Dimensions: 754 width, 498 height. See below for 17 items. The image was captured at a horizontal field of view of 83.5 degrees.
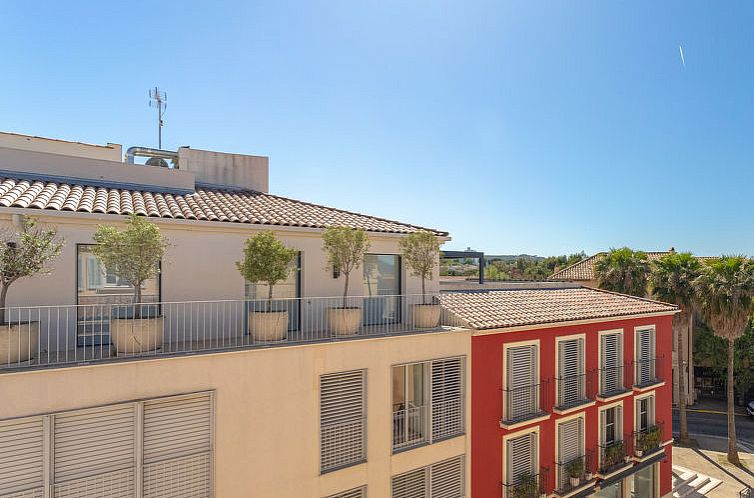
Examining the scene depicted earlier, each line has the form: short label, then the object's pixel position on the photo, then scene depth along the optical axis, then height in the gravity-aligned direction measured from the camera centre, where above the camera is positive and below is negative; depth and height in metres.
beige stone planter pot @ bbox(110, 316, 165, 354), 8.34 -1.69
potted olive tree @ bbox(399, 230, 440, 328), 13.12 -0.07
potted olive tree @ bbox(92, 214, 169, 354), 8.37 -0.27
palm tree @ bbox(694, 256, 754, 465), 23.55 -2.78
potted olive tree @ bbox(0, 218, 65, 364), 7.45 -0.40
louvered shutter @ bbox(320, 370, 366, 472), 10.31 -4.24
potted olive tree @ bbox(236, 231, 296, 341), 9.95 -0.51
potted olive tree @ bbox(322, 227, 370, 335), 11.04 -0.18
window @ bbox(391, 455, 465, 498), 11.62 -6.61
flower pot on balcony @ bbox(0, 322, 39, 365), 7.39 -1.65
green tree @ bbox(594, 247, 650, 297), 27.05 -1.48
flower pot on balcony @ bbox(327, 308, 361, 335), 11.02 -1.85
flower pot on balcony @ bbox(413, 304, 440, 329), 12.62 -1.95
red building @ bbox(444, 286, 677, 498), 13.32 -5.26
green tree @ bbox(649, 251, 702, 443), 25.50 -2.12
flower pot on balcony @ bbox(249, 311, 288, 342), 9.94 -1.77
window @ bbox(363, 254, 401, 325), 13.89 -1.25
